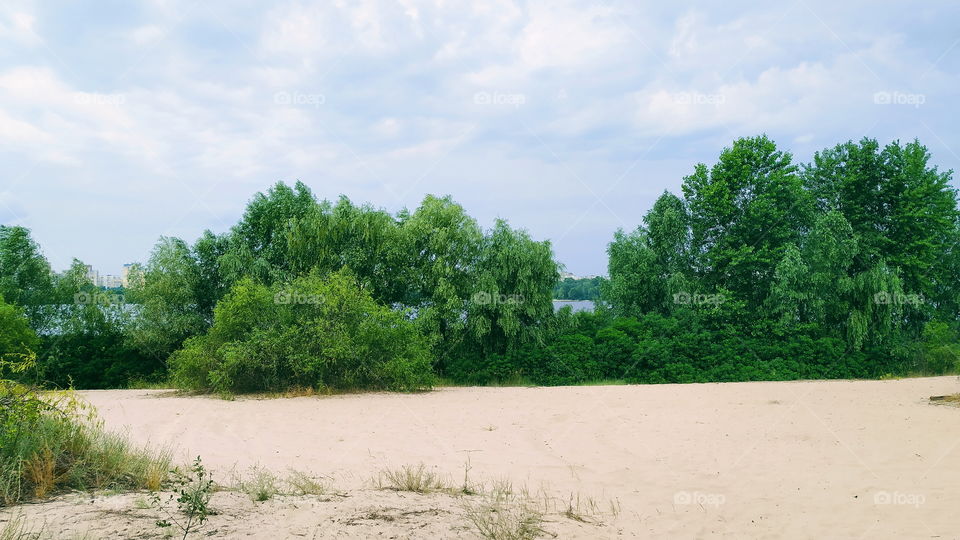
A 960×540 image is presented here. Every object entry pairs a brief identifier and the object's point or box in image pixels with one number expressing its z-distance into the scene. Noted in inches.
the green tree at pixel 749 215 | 1117.1
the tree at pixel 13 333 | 860.6
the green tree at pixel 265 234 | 1012.5
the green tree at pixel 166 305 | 992.2
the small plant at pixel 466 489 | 287.9
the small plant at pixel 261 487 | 258.0
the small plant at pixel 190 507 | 217.1
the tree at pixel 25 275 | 1106.1
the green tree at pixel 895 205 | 1178.0
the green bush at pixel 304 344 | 733.3
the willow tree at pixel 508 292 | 947.3
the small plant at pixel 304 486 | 273.0
